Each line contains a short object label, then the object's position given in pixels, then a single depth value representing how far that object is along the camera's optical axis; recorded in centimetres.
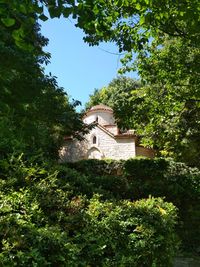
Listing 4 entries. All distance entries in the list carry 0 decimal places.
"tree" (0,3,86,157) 743
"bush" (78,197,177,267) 247
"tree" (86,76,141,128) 2834
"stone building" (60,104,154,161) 2108
